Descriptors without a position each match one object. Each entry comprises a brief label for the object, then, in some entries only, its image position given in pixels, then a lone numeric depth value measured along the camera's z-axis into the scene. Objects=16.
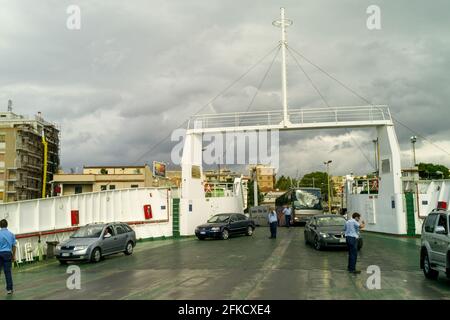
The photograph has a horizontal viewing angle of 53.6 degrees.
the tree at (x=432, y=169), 98.31
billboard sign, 64.88
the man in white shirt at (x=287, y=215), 34.72
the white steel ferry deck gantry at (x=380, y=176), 27.36
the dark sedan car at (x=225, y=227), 26.03
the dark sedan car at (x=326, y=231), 18.28
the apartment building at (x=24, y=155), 77.94
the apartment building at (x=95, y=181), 78.75
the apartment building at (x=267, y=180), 173.05
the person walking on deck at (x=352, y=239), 12.83
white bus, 39.59
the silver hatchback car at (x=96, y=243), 17.03
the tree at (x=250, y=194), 107.25
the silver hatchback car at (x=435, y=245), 10.49
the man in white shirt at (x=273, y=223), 25.56
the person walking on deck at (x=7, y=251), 10.98
